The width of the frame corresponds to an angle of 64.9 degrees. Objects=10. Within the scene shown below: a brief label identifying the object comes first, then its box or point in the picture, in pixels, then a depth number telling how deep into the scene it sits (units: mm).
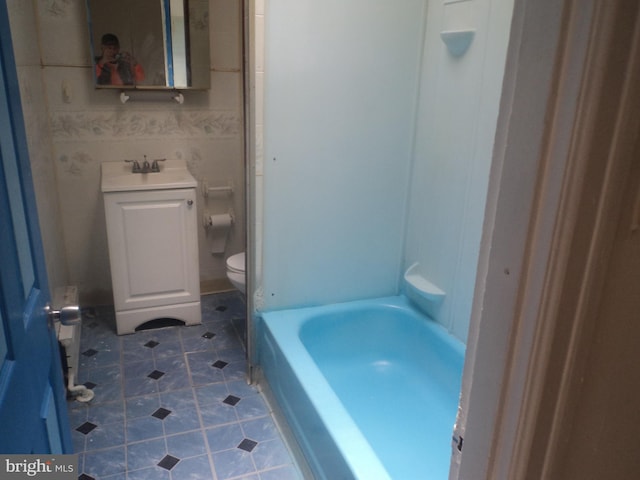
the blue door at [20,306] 844
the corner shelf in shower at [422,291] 2326
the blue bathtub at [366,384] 1766
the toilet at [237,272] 2834
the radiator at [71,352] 2254
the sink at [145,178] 2682
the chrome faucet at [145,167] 2979
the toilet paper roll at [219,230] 3299
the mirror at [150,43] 2777
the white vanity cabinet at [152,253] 2725
